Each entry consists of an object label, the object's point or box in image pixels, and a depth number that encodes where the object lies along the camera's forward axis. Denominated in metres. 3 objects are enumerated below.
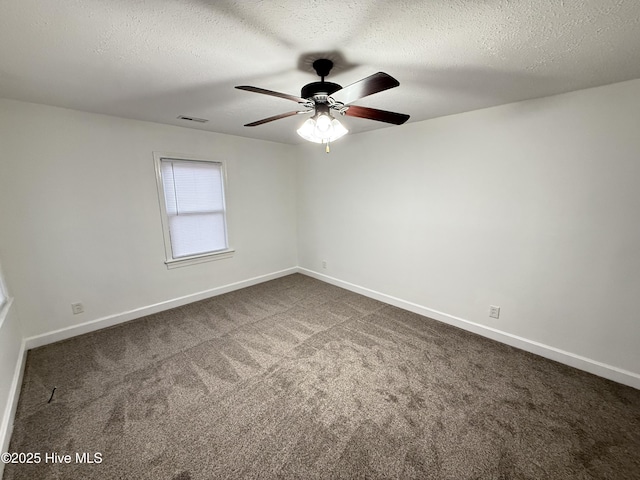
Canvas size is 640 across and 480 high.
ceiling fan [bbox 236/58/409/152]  1.44
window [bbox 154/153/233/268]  3.21
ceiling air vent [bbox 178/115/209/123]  2.77
